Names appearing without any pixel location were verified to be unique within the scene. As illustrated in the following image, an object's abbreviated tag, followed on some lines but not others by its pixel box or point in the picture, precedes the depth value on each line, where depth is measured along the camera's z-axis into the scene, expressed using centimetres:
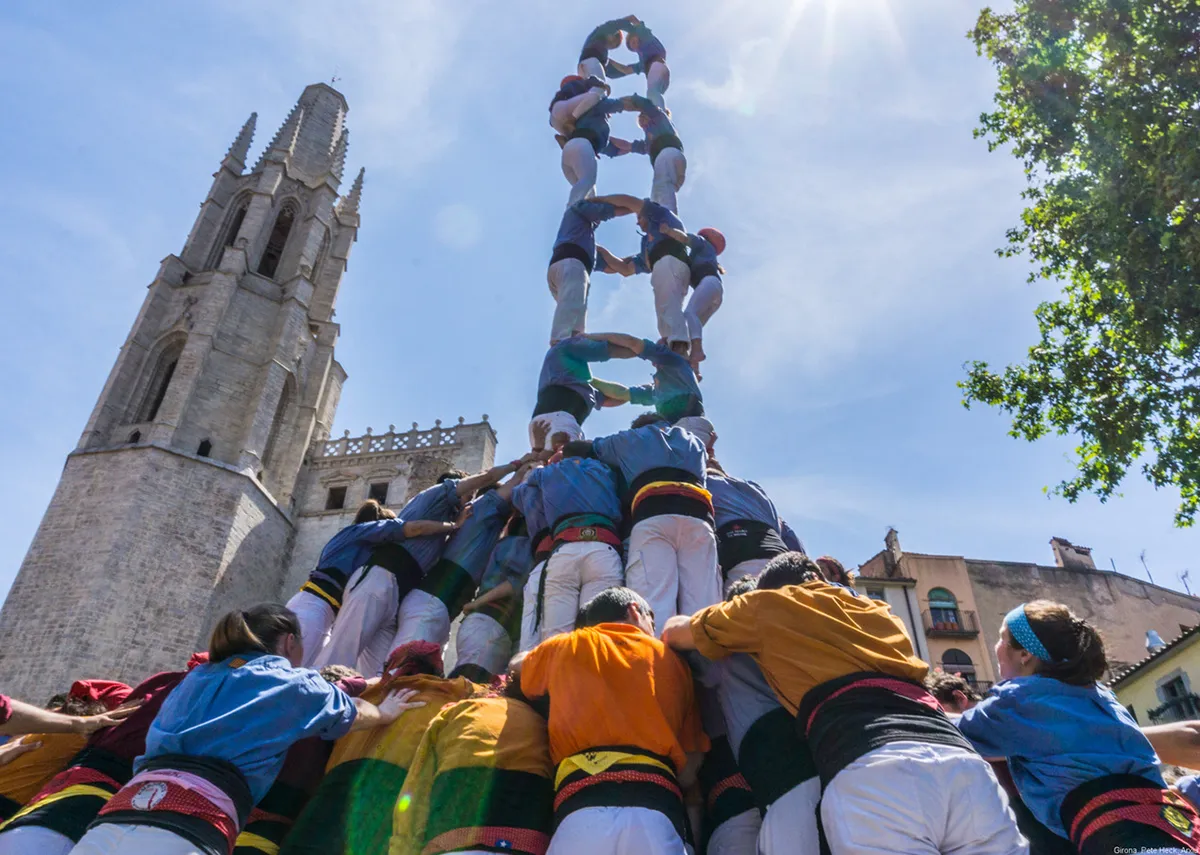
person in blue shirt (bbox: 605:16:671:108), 1603
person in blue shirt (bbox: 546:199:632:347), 1128
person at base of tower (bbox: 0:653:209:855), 361
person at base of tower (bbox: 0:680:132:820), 424
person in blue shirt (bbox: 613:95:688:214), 1371
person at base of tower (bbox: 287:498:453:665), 725
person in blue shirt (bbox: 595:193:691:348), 1135
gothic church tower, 2500
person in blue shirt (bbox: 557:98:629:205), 1329
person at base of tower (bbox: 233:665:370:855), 382
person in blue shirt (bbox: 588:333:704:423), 1009
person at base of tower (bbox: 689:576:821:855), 317
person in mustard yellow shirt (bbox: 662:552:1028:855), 280
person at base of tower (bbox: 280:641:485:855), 364
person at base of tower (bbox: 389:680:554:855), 332
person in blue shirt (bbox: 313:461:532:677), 695
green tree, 1072
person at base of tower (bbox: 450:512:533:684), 730
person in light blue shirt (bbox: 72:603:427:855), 316
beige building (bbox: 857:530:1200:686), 2780
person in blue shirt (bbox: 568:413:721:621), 604
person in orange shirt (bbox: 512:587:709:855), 306
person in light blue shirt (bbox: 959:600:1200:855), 305
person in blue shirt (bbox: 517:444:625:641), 626
